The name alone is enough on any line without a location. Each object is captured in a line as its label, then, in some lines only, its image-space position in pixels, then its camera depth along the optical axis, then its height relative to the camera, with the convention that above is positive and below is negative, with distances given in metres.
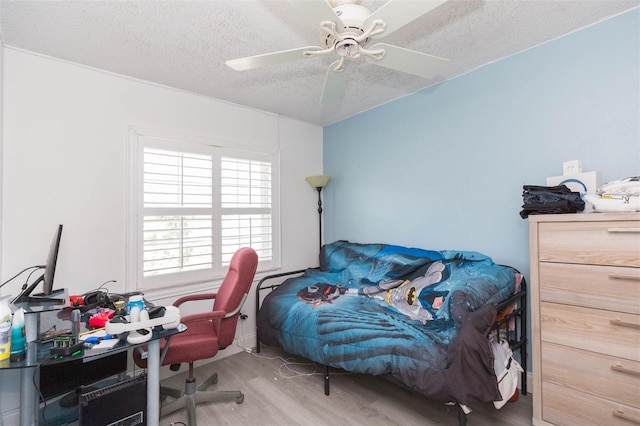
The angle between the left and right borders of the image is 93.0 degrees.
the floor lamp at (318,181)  3.65 +0.42
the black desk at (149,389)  1.57 -0.91
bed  1.70 -0.75
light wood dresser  1.53 -0.57
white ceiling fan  1.28 +0.88
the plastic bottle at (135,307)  1.56 -0.49
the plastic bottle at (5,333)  1.29 -0.50
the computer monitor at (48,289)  1.60 -0.39
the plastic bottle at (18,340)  1.34 -0.56
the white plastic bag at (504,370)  1.77 -0.95
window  2.63 +0.07
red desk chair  2.00 -0.85
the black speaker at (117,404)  1.51 -0.97
